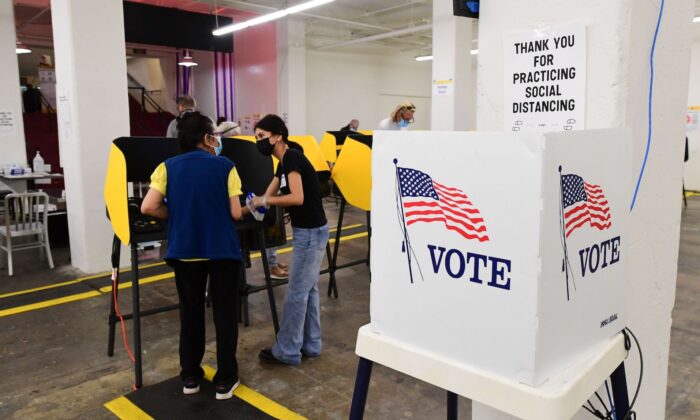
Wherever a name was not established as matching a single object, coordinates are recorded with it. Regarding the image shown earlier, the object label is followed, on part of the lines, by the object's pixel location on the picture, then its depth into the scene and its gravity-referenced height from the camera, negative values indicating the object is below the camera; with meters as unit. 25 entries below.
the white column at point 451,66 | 7.77 +1.08
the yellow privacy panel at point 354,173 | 3.96 -0.25
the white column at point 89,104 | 4.52 +0.33
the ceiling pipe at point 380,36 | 10.94 +2.28
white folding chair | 4.62 -0.69
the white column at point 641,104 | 1.42 +0.10
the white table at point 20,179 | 6.00 -0.41
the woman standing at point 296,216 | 2.77 -0.40
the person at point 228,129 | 4.97 +0.11
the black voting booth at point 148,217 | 2.78 -0.37
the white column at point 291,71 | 12.18 +1.61
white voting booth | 0.99 -0.23
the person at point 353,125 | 10.36 +0.29
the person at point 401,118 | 6.46 +0.27
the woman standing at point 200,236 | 2.40 -0.43
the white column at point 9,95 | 6.87 +0.63
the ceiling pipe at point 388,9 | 10.80 +2.82
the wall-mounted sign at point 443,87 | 7.92 +0.78
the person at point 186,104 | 5.27 +0.37
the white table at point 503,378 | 1.00 -0.48
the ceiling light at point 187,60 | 12.51 +1.92
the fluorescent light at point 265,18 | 7.63 +2.03
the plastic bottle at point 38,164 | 6.68 -0.27
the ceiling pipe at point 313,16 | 10.43 +2.62
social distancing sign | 1.47 +0.17
